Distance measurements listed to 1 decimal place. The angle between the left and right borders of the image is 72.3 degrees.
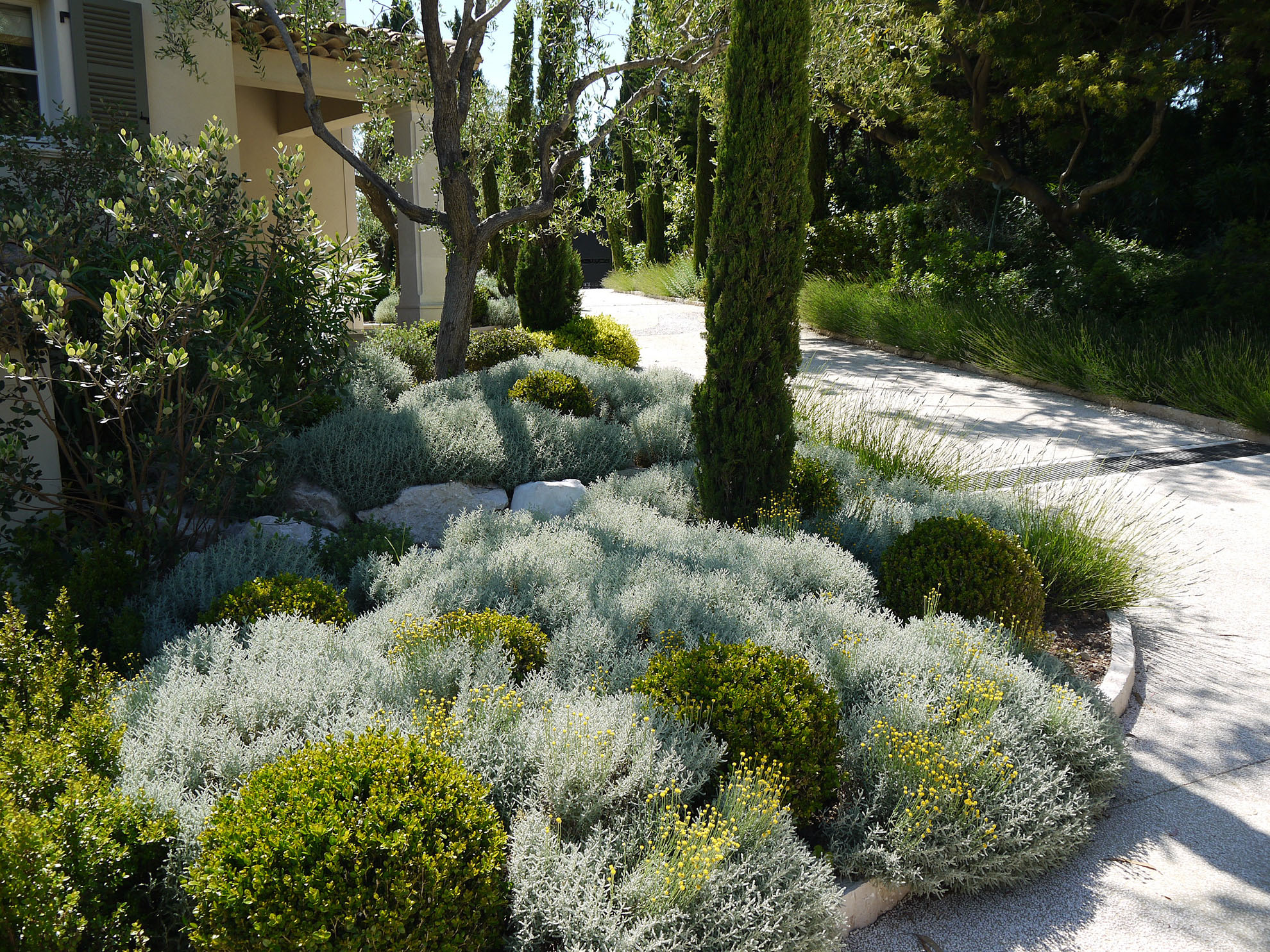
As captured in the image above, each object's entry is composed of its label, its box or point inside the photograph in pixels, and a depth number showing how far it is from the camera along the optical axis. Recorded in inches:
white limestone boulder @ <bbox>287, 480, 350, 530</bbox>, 211.9
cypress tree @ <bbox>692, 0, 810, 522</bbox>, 197.6
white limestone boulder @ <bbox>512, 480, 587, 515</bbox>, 221.5
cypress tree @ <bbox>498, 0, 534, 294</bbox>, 374.0
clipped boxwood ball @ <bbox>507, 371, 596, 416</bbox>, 269.6
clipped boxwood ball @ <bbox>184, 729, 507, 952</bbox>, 78.7
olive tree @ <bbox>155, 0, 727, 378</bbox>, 279.9
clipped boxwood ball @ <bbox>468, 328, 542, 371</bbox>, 382.0
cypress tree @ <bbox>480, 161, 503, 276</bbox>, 546.9
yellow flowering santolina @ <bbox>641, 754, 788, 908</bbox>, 91.0
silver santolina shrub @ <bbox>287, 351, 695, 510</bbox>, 219.6
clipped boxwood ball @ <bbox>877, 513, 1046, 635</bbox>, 161.0
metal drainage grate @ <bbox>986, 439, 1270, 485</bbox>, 258.1
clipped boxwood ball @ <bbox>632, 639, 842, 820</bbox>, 112.6
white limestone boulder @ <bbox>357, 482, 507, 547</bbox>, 212.8
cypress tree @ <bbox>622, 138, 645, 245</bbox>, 974.4
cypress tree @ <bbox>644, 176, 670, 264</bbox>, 882.8
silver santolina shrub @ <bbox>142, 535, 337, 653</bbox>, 153.3
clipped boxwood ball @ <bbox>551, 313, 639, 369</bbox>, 417.4
